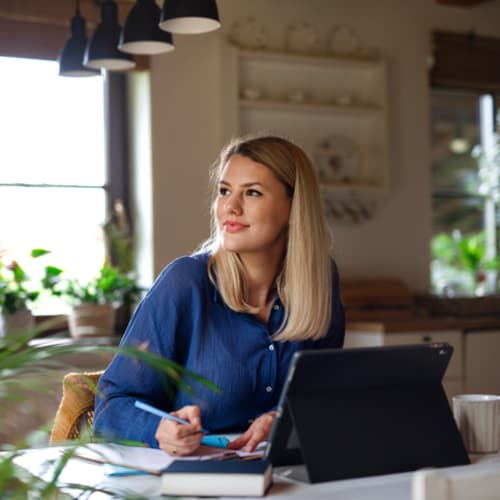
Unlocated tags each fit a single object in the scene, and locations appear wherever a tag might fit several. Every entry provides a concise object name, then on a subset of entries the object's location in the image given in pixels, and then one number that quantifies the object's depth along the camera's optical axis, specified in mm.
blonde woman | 2152
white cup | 1842
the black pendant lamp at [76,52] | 3420
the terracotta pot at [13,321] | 3879
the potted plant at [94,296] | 4133
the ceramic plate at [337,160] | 4793
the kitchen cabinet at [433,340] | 4244
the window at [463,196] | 5340
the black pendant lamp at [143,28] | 2875
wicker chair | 2168
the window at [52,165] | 4262
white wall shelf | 4637
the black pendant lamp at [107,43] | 3143
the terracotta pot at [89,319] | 4133
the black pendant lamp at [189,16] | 2641
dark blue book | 1456
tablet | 1575
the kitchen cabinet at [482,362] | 4473
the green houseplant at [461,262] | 5305
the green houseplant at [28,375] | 853
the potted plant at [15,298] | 3883
